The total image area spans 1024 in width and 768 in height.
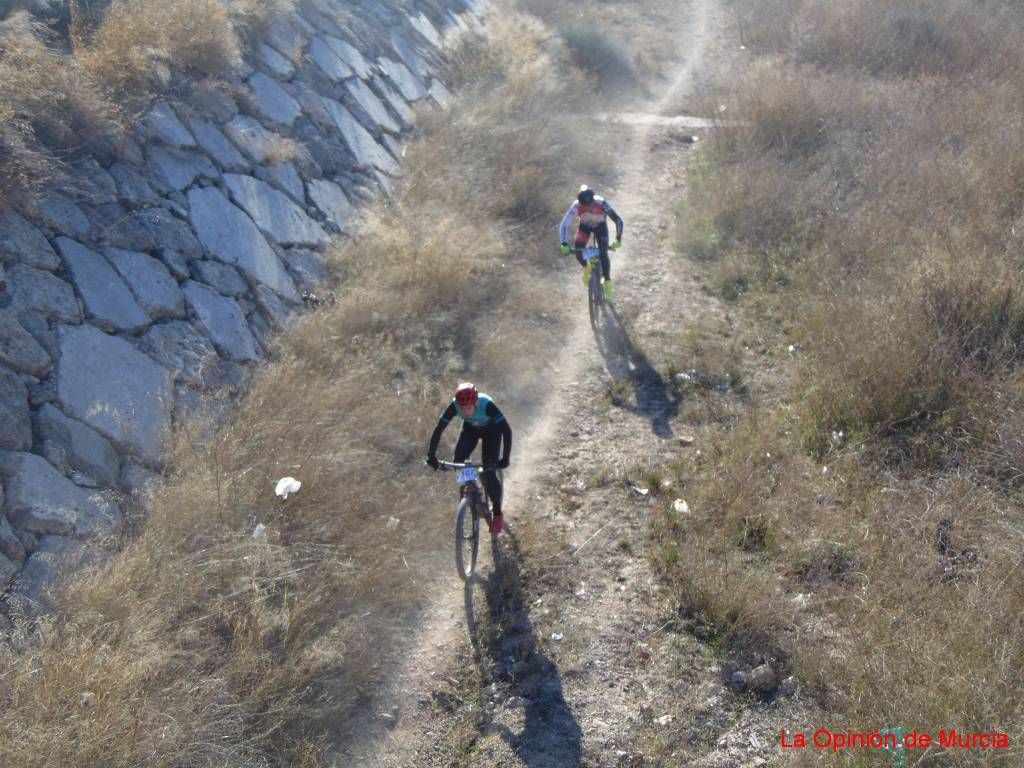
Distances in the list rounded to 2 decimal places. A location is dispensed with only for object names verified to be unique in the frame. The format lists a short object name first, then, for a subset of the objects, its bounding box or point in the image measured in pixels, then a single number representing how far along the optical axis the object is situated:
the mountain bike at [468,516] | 6.23
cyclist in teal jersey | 6.21
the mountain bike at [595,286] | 9.74
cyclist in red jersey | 9.60
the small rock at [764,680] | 5.21
